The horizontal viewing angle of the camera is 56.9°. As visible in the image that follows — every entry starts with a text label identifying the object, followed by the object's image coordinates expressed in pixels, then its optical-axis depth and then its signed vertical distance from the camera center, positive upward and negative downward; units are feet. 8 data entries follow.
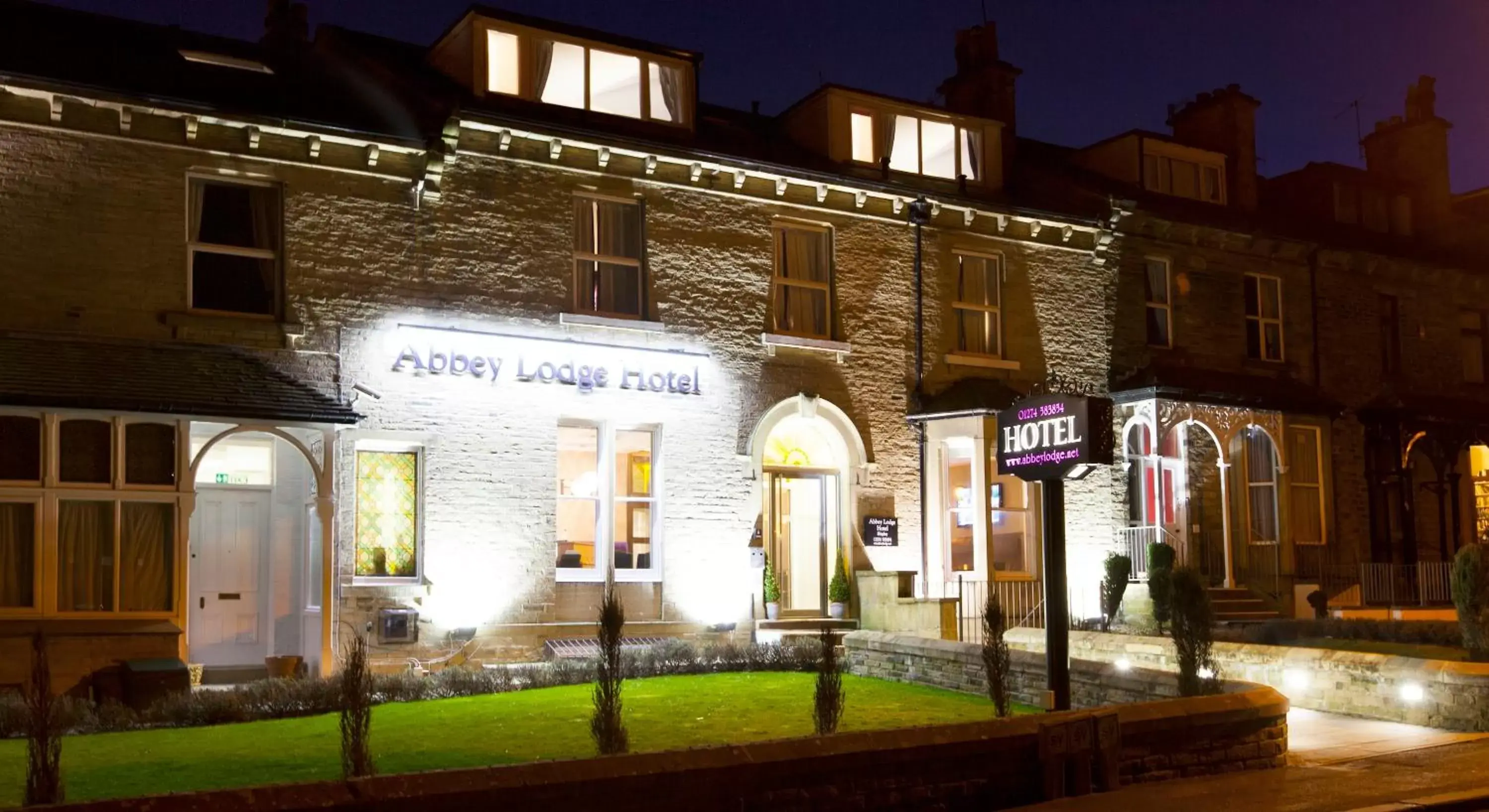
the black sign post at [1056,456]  35.32 +1.83
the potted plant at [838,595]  67.10 -3.26
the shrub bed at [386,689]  41.86 -5.20
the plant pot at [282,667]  54.34 -5.14
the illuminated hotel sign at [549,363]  58.70 +7.54
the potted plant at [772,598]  66.23 -3.28
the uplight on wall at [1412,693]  46.06 -5.83
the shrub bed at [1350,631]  63.46 -5.19
